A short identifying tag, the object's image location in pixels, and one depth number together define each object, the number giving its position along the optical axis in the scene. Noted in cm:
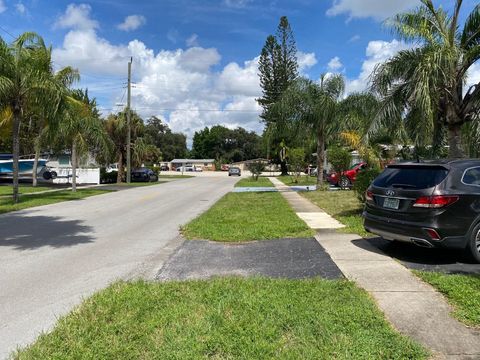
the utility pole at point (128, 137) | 3612
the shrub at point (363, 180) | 1240
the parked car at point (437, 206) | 684
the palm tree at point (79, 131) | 2468
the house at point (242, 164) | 11367
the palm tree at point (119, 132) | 3728
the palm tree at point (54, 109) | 1792
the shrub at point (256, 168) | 4443
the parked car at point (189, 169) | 10324
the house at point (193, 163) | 12156
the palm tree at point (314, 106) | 2375
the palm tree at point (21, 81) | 1739
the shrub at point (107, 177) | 3888
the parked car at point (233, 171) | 6842
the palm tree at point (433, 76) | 1071
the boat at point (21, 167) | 3391
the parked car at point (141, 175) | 4075
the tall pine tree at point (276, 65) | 5700
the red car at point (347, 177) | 2614
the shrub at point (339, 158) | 2543
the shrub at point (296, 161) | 3806
